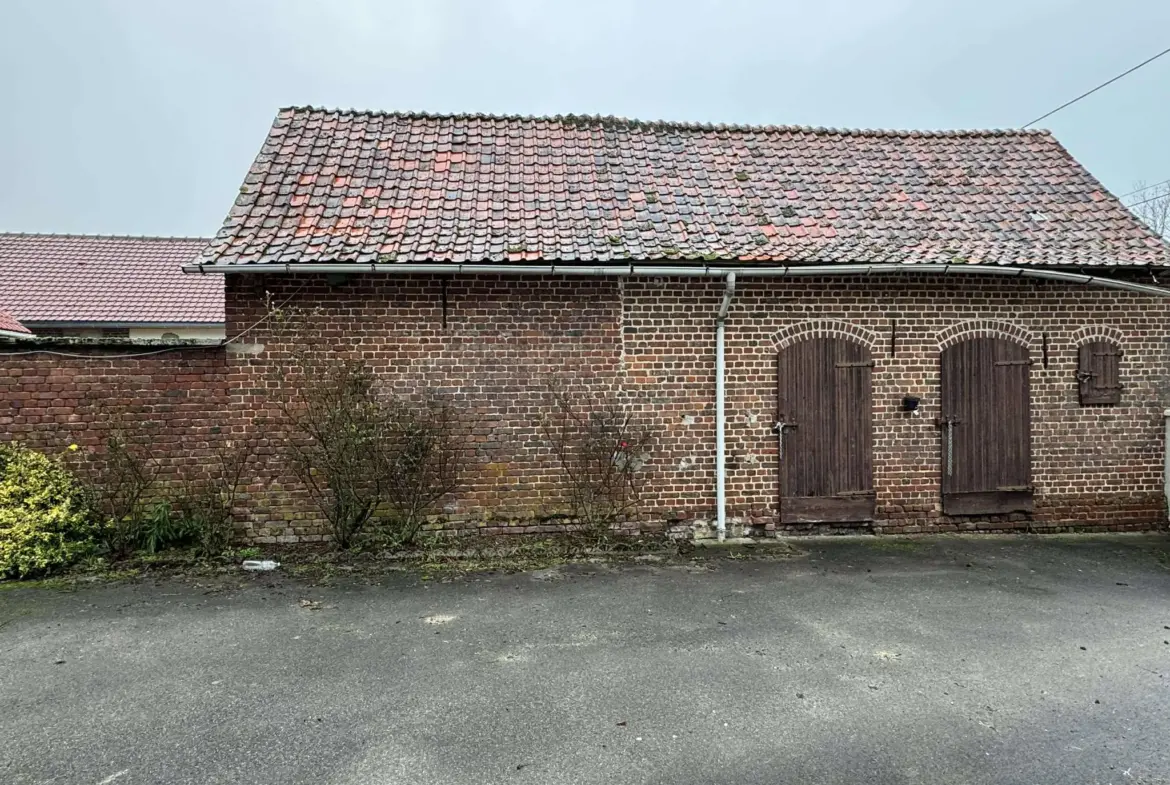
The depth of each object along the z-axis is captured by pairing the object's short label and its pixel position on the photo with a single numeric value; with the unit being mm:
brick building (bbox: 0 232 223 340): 16484
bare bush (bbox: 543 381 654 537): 6551
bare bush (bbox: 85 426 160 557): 5902
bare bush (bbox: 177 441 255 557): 6055
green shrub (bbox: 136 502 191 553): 5949
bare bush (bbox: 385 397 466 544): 6266
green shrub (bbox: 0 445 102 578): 5438
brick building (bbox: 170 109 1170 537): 6355
